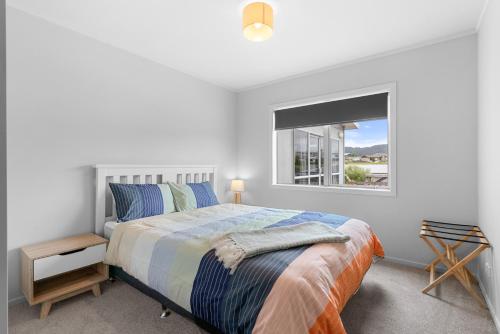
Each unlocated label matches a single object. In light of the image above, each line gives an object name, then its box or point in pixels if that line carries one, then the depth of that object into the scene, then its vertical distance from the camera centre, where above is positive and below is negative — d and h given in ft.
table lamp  13.93 -1.08
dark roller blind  10.66 +2.63
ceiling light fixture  6.82 +4.06
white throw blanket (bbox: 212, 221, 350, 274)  5.15 -1.66
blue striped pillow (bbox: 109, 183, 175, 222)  8.46 -1.18
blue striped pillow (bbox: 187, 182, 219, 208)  10.56 -1.17
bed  4.18 -2.15
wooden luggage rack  6.96 -2.43
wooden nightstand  6.46 -2.78
